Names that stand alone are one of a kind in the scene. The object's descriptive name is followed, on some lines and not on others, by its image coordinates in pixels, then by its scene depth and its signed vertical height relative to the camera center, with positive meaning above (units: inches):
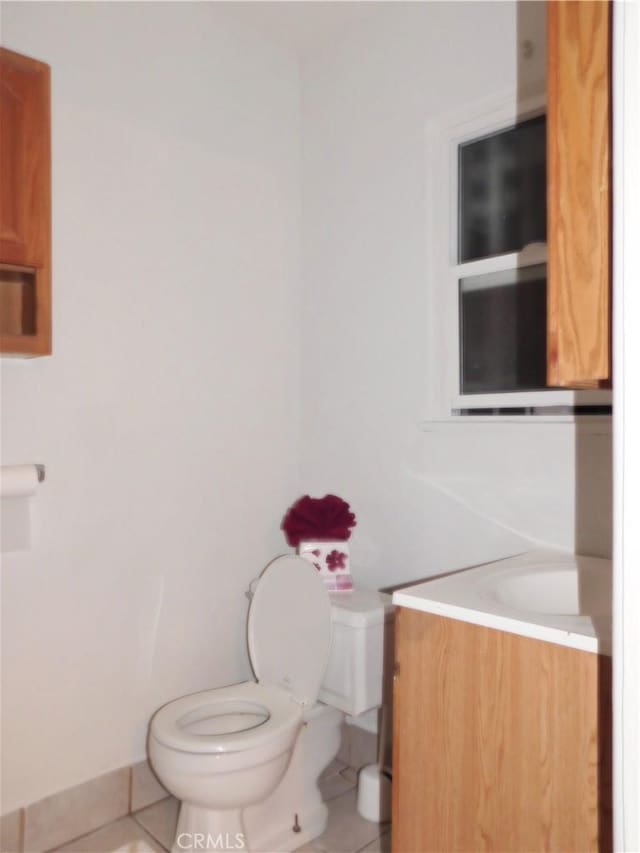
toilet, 65.2 -33.9
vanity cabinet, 42.4 -23.8
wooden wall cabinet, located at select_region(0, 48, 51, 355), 61.7 +22.1
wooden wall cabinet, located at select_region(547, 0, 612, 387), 36.6 +13.6
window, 76.1 +20.0
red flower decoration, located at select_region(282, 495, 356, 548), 86.5 -13.8
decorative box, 85.0 -19.1
